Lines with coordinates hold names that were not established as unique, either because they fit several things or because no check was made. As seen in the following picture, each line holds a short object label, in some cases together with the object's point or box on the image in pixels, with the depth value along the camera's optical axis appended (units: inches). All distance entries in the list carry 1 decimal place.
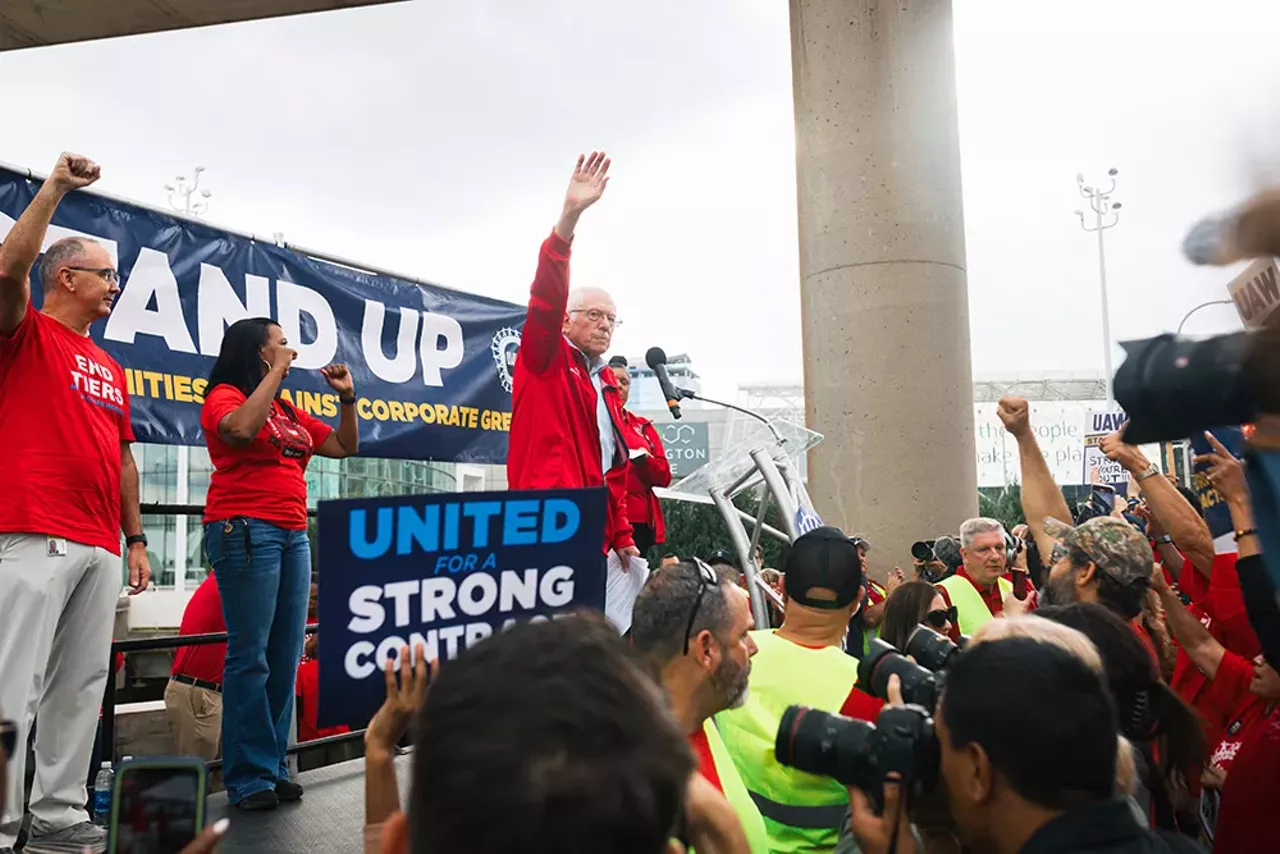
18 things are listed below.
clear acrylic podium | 224.4
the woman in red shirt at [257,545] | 150.3
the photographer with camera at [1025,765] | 66.4
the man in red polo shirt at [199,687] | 205.8
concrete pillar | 234.2
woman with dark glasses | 157.6
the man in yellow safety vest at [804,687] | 103.0
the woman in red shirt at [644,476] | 182.7
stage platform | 134.3
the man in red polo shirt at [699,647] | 92.1
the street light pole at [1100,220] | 1491.1
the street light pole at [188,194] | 1299.2
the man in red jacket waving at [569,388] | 132.9
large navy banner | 207.2
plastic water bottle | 139.2
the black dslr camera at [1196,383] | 56.4
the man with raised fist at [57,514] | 125.6
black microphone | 202.4
